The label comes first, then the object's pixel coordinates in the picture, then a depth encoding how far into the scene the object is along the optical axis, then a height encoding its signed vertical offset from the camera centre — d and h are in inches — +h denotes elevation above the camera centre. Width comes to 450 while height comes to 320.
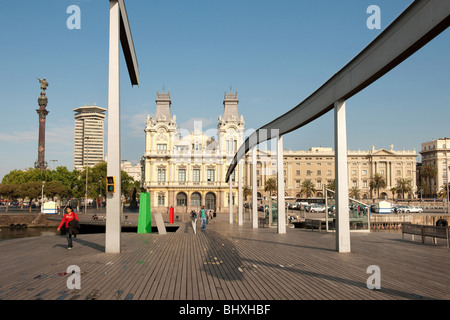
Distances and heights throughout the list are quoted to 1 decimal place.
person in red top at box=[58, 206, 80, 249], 541.6 -55.2
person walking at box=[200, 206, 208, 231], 987.3 -101.3
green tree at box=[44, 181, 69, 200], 2534.4 -38.3
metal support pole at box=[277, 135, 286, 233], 746.8 +4.2
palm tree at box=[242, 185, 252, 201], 3622.5 -76.1
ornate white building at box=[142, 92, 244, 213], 2667.3 +117.6
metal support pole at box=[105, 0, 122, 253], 493.0 +68.7
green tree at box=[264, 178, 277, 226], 3585.1 -14.9
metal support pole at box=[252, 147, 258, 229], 962.7 -28.2
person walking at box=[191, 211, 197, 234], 854.1 -94.2
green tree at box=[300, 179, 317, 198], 4074.6 -52.4
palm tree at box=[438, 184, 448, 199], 3667.1 -100.7
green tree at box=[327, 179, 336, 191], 3849.4 -16.8
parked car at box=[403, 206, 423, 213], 2303.9 -167.0
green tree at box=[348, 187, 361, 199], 3878.7 -97.2
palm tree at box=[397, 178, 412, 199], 3852.4 -39.9
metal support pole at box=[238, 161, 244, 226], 1135.3 -83.7
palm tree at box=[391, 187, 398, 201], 4013.3 -74.4
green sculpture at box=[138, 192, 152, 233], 892.6 -78.6
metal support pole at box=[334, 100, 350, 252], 490.0 +3.4
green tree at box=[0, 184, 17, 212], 2449.6 -42.8
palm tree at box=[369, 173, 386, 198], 3954.2 +15.6
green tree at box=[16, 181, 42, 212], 2436.0 -42.8
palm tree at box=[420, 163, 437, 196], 3927.2 +135.3
